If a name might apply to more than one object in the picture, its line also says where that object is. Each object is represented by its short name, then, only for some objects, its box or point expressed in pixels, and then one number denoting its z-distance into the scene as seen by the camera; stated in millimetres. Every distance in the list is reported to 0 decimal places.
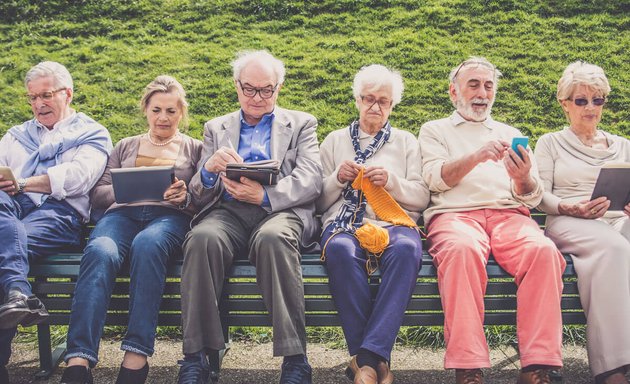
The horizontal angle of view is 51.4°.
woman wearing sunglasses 3471
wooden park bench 3691
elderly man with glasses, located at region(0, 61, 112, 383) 3588
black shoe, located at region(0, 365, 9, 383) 3643
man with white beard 3371
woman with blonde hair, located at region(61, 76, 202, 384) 3422
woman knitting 3496
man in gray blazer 3461
